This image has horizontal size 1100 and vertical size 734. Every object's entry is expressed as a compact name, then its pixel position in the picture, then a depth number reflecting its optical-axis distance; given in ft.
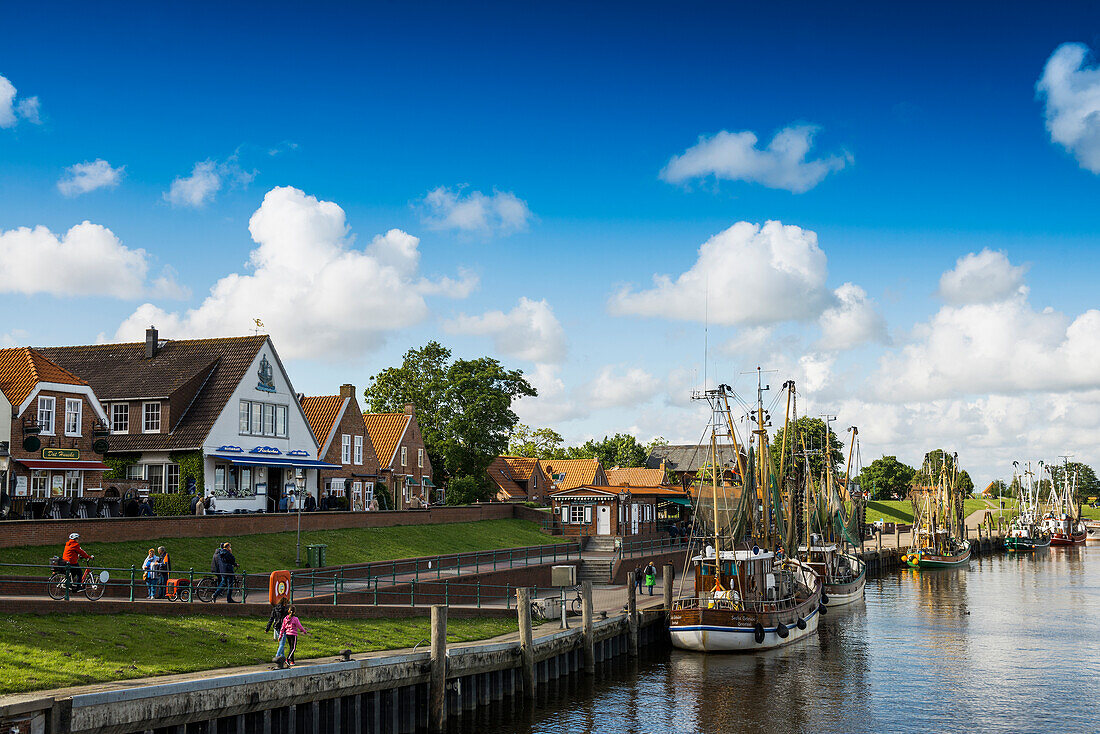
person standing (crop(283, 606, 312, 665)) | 78.02
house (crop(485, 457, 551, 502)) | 332.39
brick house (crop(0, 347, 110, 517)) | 142.72
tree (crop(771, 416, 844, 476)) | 444.96
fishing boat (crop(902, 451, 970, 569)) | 311.27
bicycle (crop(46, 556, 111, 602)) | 86.53
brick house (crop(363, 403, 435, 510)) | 245.04
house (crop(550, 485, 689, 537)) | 235.81
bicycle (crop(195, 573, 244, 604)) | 95.76
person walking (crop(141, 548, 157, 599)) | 95.61
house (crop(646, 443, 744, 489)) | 431.43
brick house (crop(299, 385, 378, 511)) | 216.95
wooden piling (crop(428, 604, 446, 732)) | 85.56
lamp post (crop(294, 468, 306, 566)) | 199.82
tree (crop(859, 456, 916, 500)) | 571.69
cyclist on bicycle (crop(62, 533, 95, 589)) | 95.04
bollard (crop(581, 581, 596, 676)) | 114.73
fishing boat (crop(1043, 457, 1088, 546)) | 447.42
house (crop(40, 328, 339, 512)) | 173.78
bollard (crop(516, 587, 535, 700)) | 99.91
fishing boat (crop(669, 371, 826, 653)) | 131.13
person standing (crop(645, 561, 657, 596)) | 163.22
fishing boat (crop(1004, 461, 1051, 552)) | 409.69
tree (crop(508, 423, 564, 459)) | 463.83
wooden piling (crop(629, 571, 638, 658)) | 127.95
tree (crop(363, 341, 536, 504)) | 267.59
